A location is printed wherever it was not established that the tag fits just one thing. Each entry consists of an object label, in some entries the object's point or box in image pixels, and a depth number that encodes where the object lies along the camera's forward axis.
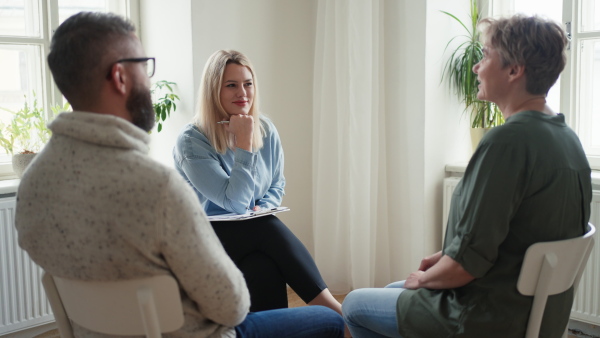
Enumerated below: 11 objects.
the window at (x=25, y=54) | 3.00
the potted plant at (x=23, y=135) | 2.83
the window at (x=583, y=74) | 2.96
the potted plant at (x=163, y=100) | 3.06
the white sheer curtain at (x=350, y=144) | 3.22
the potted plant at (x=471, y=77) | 3.09
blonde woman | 2.21
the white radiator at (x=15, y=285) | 2.68
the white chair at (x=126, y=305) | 1.15
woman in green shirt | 1.42
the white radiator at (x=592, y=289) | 2.66
